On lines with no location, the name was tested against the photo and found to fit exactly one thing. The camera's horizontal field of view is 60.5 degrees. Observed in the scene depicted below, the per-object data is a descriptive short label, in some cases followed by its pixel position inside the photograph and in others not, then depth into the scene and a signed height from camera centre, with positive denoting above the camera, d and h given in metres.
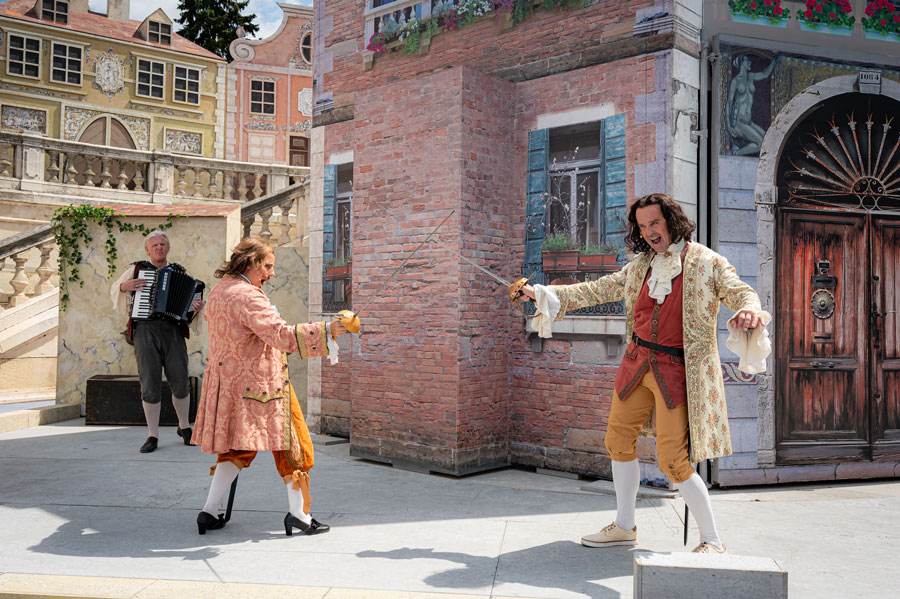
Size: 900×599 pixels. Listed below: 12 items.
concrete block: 3.26 -1.11
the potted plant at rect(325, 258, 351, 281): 8.96 +0.53
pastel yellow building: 26.31 +8.35
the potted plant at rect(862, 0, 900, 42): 6.83 +2.66
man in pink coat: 4.54 -0.43
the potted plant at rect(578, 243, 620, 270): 6.75 +0.54
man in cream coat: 4.17 -0.23
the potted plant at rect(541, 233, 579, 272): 7.00 +0.58
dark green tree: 33.12 +12.53
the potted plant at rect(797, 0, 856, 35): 6.69 +2.63
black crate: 9.19 -1.07
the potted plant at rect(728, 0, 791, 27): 6.55 +2.61
